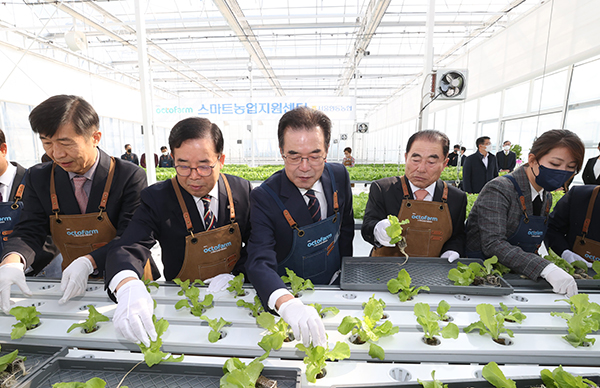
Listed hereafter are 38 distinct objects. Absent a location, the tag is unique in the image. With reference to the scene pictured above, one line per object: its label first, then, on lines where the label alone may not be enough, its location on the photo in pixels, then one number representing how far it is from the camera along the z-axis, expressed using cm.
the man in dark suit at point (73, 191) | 152
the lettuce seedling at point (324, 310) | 112
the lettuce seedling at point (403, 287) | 125
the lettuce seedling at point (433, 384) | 75
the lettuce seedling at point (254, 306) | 117
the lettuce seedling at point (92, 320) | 108
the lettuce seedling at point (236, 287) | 134
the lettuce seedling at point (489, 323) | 101
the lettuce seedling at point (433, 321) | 96
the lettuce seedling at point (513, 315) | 108
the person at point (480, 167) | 560
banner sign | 912
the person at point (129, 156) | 967
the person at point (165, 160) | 1097
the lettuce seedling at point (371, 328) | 92
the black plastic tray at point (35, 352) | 91
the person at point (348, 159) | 993
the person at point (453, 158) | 1112
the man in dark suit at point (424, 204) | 188
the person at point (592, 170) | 384
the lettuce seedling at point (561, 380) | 73
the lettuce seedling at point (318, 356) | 83
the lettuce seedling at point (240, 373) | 75
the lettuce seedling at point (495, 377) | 75
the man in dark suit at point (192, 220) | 144
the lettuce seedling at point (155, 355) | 85
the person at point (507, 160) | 708
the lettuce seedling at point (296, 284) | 131
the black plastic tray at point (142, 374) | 83
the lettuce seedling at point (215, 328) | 100
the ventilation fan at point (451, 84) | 377
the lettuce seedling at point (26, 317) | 107
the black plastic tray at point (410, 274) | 130
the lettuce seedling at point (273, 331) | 91
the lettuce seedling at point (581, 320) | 98
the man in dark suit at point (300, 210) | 141
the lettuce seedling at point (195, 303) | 118
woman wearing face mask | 163
